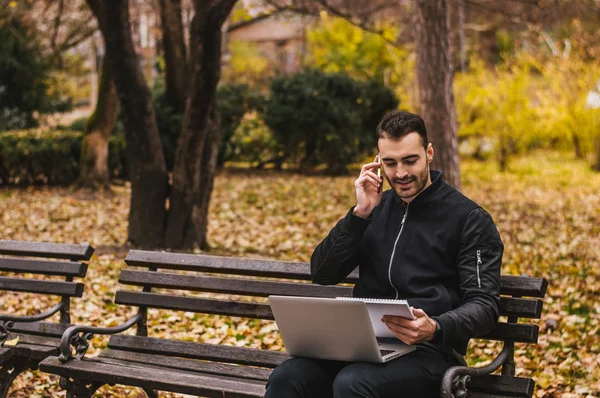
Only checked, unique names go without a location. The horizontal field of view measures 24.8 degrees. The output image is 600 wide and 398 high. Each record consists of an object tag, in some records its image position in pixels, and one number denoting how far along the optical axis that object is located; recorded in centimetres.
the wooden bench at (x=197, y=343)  597
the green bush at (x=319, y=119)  2907
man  536
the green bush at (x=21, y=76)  3132
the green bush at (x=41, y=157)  2513
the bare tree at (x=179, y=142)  1418
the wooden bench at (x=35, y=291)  756
